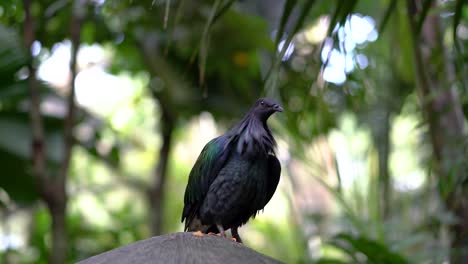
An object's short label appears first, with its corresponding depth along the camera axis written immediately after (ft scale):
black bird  16.55
